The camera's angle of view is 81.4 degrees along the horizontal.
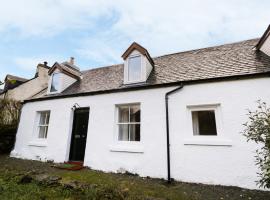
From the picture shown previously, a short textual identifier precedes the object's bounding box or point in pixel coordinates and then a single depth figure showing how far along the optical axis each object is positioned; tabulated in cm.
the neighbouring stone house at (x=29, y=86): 1678
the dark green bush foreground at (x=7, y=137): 1115
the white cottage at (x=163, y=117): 578
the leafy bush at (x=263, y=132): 362
